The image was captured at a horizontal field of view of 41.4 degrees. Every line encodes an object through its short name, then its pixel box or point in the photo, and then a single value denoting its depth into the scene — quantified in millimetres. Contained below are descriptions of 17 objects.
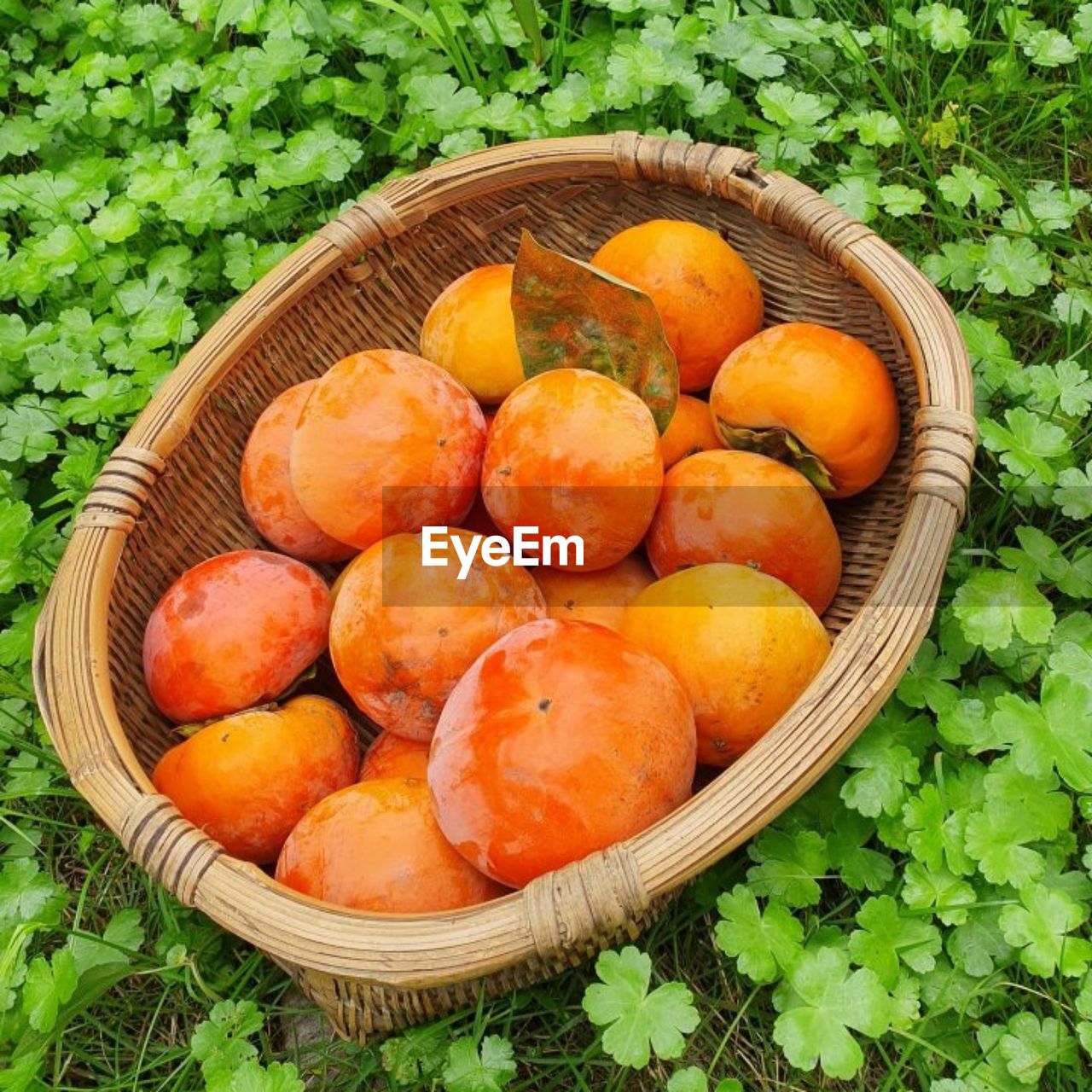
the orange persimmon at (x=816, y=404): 495
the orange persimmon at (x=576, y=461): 467
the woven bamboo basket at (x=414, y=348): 395
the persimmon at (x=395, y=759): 474
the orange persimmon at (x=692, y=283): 533
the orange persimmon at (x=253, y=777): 471
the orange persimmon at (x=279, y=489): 530
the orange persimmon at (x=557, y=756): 409
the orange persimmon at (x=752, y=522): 485
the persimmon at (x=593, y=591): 504
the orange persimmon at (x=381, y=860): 438
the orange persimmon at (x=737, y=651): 449
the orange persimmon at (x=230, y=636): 493
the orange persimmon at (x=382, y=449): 485
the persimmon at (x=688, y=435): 540
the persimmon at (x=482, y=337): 538
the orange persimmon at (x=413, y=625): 458
